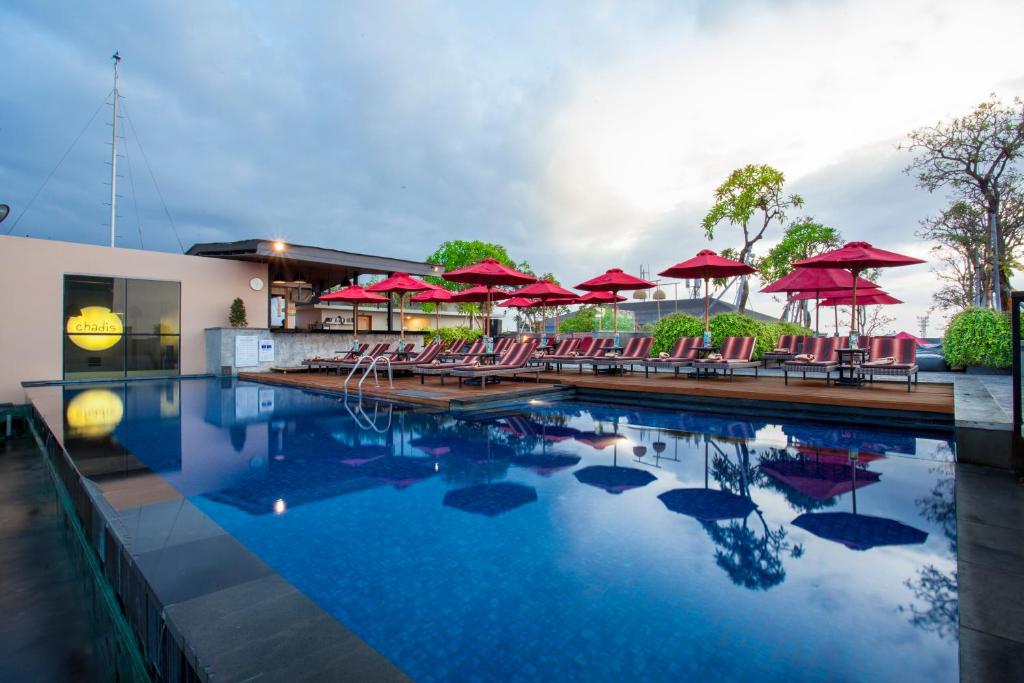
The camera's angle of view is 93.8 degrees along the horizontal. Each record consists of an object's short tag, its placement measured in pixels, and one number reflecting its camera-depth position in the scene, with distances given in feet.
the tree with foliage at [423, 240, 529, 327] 96.84
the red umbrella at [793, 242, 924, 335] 23.95
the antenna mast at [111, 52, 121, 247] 57.77
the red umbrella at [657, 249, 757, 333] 30.63
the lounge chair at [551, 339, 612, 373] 35.17
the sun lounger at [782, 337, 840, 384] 25.86
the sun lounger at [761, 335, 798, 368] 29.96
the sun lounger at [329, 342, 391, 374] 37.86
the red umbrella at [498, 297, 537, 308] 51.44
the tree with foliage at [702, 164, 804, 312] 54.75
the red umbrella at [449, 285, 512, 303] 35.94
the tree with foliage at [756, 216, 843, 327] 57.26
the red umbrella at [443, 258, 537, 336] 31.40
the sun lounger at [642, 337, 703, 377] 30.60
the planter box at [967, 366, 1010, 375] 29.78
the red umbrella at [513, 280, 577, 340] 40.67
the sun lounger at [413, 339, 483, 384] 31.05
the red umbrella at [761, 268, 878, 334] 31.48
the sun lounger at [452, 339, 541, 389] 28.32
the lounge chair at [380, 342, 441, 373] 34.60
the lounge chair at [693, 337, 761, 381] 28.84
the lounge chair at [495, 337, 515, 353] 34.01
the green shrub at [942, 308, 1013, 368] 29.73
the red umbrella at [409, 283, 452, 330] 41.88
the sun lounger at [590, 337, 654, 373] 33.45
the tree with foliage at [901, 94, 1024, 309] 41.27
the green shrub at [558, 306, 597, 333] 89.81
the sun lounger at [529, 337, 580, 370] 35.91
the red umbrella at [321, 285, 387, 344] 42.94
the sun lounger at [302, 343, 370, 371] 40.70
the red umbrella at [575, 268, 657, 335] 36.58
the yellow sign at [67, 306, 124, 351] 37.11
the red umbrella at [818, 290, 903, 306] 35.63
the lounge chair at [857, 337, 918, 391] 23.53
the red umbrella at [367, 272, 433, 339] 39.52
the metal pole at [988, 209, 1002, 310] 41.06
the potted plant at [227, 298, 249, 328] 42.83
